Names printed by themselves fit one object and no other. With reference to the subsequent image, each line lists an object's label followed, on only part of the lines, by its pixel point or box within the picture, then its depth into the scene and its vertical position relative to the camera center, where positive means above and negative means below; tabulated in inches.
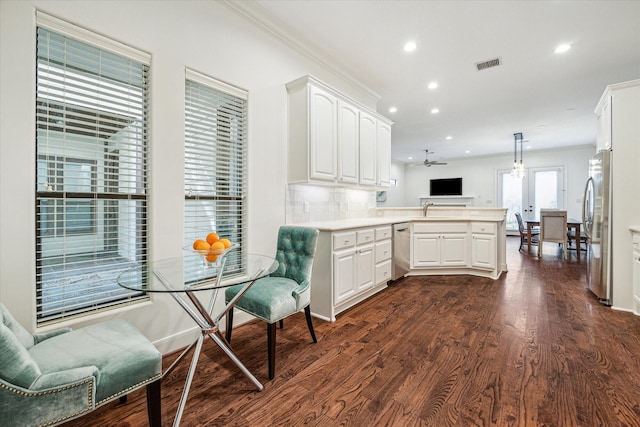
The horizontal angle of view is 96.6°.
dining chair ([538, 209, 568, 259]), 239.0 -12.5
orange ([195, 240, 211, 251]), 69.2 -8.5
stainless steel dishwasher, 154.6 -21.4
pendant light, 288.9 +47.1
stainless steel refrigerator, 123.1 -5.9
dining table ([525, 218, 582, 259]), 242.0 -13.4
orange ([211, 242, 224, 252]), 70.7 -8.8
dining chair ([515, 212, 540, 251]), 269.8 -18.8
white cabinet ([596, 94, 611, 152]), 124.1 +41.1
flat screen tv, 424.2 +38.8
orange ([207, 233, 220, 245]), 74.4 -7.2
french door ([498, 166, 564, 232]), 357.7 +27.3
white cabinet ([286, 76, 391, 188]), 119.6 +35.2
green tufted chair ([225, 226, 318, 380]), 74.7 -22.4
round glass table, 58.3 -15.0
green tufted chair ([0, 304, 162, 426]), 38.9 -25.0
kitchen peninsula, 111.1 -20.1
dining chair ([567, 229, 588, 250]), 263.4 -22.8
